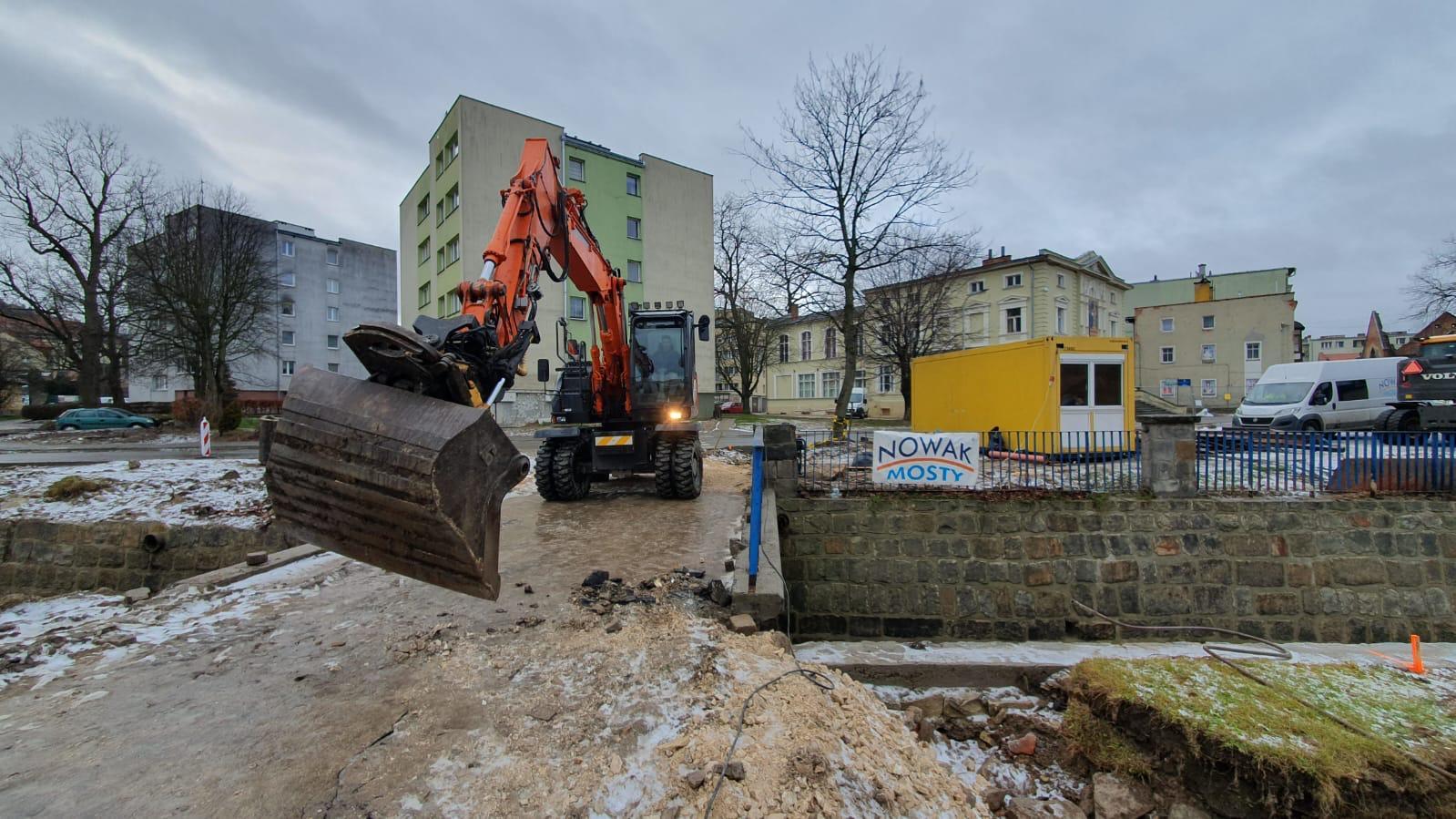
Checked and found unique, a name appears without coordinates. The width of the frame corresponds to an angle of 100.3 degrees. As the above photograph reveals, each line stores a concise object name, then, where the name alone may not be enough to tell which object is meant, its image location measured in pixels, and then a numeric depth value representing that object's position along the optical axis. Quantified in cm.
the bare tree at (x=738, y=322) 3250
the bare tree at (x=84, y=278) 2286
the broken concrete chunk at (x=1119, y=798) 357
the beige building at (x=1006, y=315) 3578
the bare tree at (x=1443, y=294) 2483
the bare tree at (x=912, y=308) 2266
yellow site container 1015
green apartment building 2739
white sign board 727
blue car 2425
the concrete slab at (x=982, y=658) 484
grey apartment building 3753
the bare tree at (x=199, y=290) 2094
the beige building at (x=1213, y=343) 3988
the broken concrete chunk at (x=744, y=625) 418
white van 1543
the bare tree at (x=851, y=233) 1873
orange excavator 277
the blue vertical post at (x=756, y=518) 471
